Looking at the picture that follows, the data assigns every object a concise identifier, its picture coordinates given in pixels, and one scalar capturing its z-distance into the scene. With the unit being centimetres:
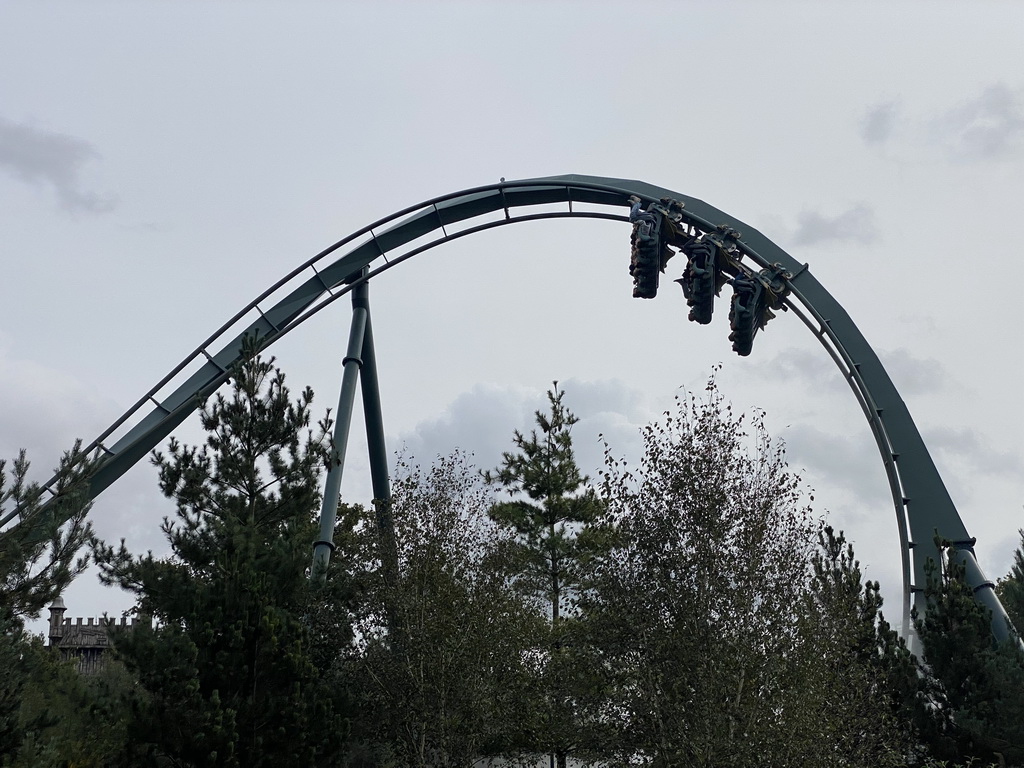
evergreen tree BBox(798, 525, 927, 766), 1352
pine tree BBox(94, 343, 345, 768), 1332
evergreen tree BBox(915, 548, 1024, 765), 1555
